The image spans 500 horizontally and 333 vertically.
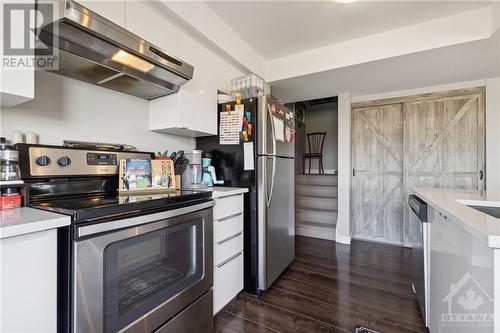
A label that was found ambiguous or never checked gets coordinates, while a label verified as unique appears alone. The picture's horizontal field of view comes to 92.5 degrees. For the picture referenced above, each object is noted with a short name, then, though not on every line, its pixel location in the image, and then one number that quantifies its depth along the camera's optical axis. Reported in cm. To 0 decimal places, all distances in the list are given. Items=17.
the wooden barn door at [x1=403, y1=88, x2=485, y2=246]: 298
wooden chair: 502
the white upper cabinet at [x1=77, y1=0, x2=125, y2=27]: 127
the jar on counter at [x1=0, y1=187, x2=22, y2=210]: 100
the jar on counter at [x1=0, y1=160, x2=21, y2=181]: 106
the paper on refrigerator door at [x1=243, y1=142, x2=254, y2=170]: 201
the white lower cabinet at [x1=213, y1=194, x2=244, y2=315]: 169
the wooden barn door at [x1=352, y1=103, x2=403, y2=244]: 339
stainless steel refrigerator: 200
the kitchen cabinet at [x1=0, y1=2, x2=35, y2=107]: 95
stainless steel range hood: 103
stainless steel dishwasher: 152
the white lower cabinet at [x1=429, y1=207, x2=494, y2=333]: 77
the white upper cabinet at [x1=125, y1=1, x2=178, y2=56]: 152
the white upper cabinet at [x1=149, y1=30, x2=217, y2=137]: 179
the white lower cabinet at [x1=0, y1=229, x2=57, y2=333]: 73
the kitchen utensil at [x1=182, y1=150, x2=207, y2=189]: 191
